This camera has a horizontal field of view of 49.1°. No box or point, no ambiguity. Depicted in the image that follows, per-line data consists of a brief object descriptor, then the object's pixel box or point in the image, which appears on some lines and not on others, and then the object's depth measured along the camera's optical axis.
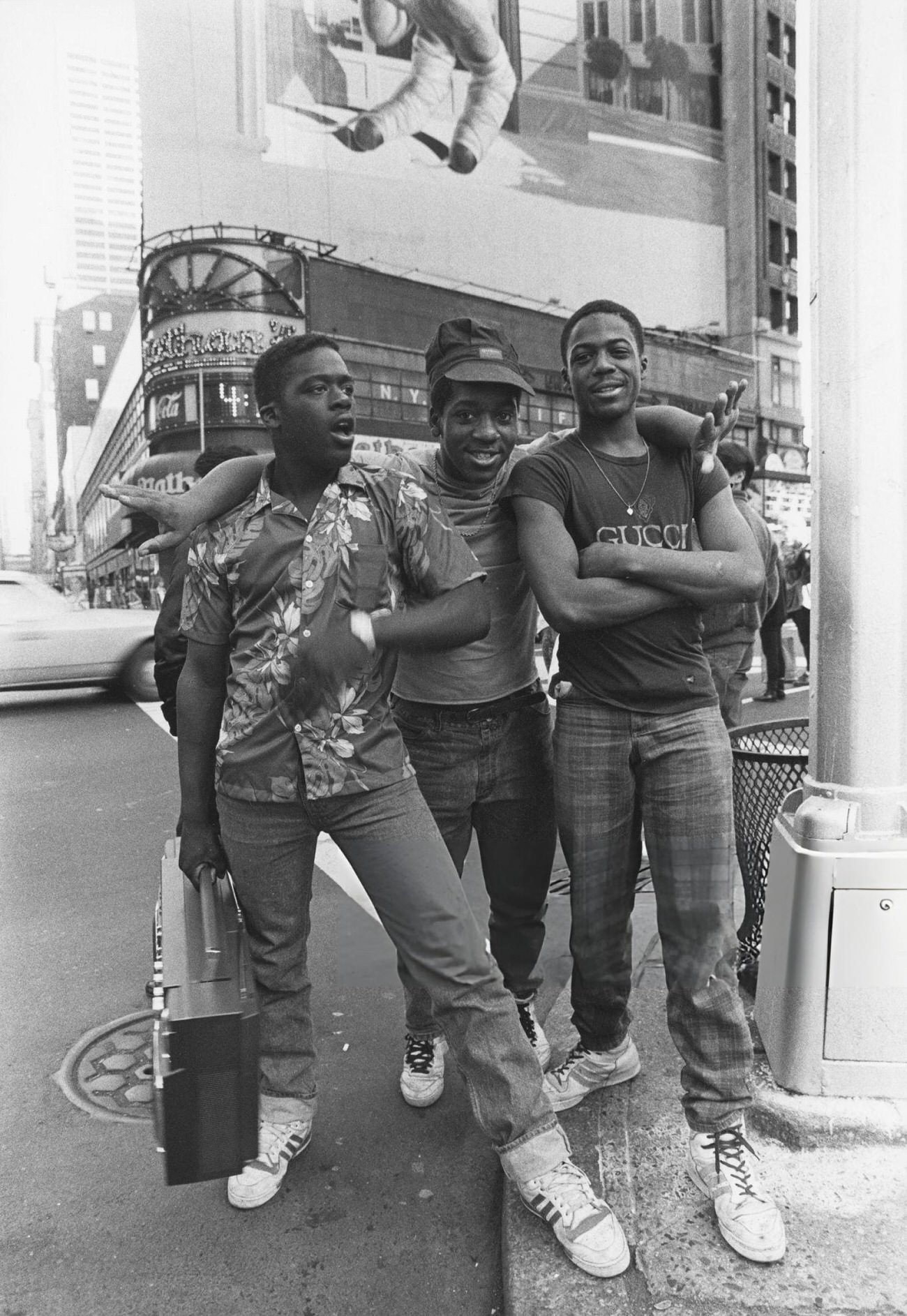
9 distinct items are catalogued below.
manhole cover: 2.86
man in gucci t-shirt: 2.16
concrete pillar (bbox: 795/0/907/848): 2.35
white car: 10.06
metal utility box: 2.37
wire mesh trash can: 2.96
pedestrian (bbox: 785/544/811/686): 11.02
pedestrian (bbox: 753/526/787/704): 9.29
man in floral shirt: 2.10
